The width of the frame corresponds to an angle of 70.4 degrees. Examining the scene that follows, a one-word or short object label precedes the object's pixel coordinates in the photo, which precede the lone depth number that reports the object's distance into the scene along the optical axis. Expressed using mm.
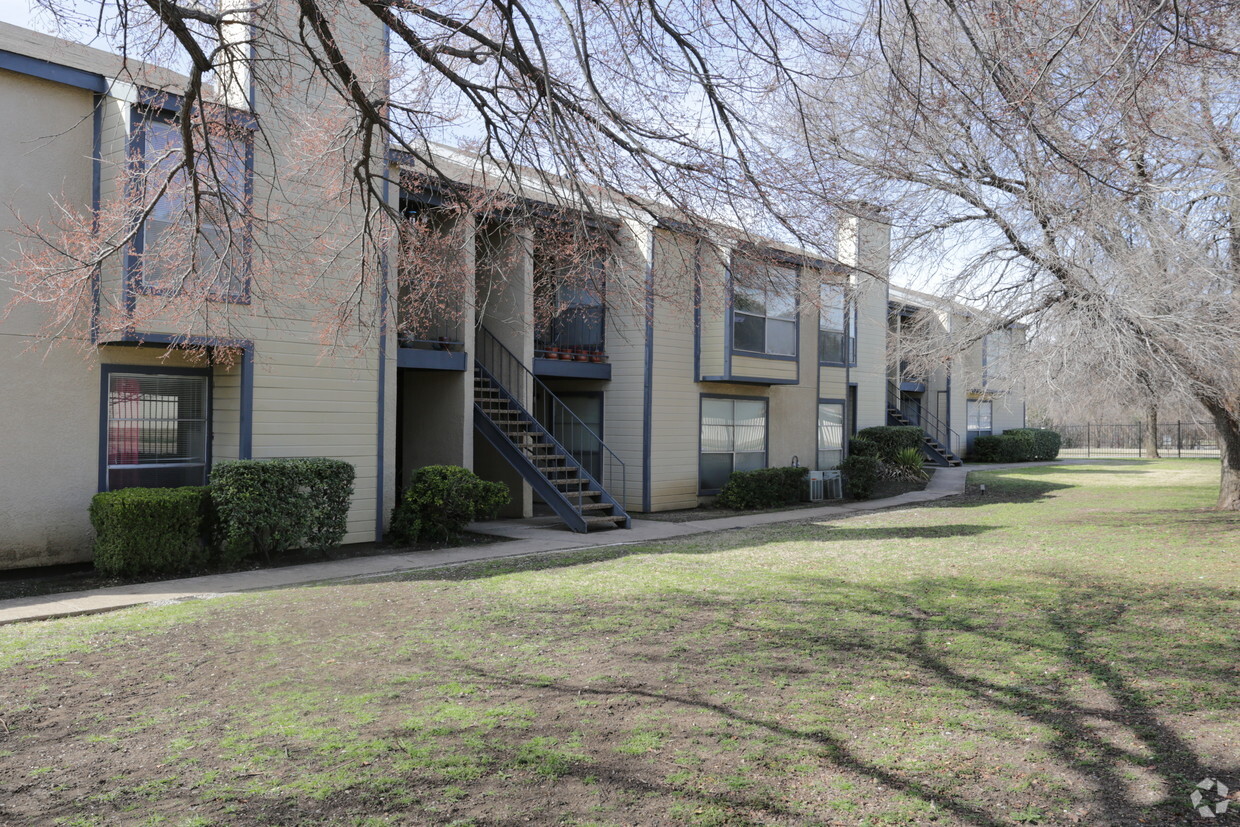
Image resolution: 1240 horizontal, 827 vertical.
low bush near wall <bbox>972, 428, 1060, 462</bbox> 33844
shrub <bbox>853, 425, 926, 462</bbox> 23766
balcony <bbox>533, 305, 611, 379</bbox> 16266
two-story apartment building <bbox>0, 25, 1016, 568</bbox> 8750
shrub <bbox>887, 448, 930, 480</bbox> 23781
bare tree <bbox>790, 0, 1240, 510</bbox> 7629
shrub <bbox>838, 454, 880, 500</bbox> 19719
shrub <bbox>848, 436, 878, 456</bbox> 21081
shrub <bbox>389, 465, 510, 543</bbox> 12156
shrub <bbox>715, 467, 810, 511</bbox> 17578
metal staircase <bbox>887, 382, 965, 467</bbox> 30625
